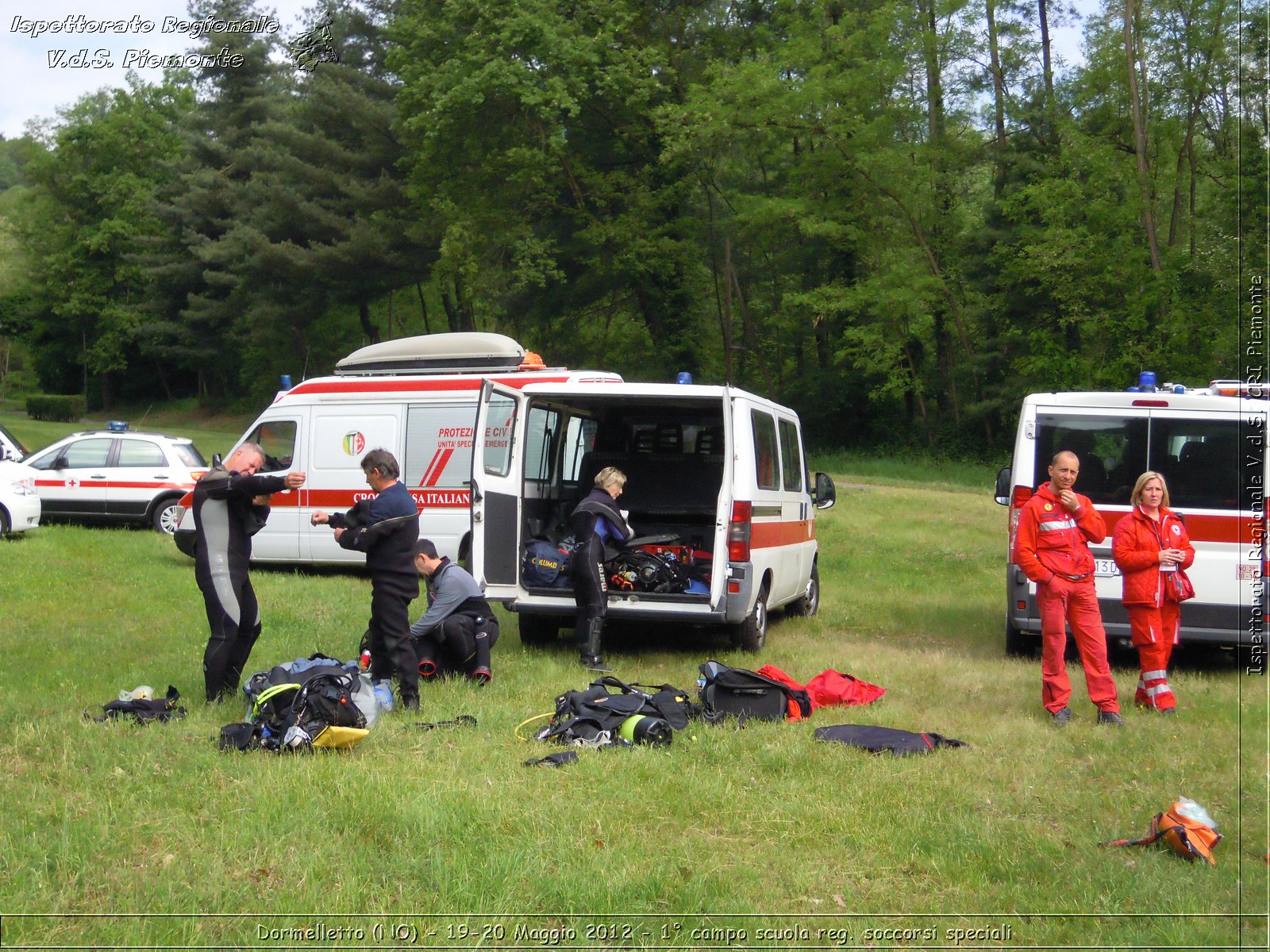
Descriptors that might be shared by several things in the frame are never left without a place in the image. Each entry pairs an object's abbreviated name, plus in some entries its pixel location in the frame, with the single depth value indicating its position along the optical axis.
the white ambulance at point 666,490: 9.11
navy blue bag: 9.66
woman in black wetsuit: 9.03
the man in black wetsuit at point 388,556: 7.38
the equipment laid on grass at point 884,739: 6.61
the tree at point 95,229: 54.44
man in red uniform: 7.58
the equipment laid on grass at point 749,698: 7.36
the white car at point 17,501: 15.71
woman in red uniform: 7.77
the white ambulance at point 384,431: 13.60
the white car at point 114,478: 17.36
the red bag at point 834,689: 7.93
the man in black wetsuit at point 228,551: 7.08
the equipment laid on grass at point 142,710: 6.71
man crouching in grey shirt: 8.20
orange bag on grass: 4.93
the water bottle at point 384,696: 7.14
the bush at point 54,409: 48.33
